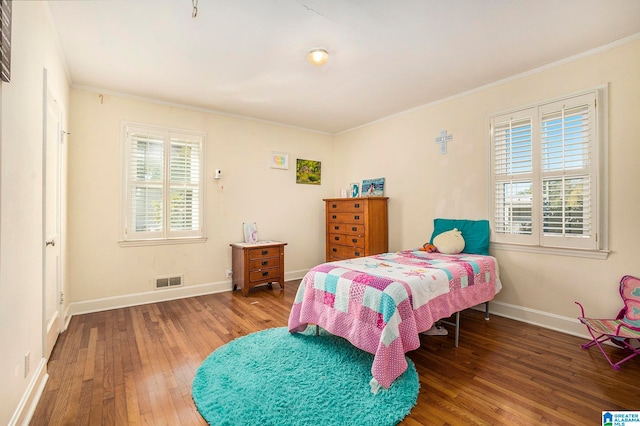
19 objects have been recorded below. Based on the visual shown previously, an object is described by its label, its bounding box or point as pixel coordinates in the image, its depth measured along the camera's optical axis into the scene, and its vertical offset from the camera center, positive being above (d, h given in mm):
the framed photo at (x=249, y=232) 4691 -316
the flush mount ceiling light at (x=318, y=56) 2729 +1476
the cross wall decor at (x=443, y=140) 3935 +983
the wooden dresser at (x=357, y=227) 4453 -236
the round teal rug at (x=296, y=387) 1728 -1196
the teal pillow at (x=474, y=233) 3459 -250
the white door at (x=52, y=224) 2219 -107
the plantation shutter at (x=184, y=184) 4125 +401
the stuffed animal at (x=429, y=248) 3631 -441
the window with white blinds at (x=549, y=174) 2803 +410
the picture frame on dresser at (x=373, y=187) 4824 +424
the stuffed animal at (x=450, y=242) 3447 -349
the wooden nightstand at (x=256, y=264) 4219 -771
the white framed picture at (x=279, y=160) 5043 +912
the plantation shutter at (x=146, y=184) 3859 +384
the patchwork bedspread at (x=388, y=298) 2031 -710
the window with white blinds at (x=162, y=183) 3850 +398
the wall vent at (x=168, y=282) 4035 -973
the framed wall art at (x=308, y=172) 5355 +764
